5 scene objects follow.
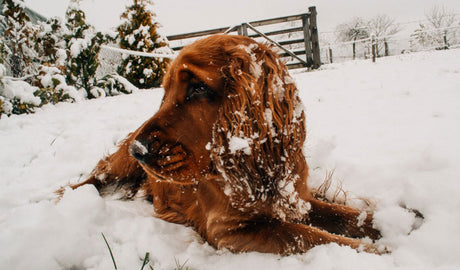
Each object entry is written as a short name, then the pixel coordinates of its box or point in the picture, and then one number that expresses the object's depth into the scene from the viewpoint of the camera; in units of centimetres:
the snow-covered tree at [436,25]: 2368
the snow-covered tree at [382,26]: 4215
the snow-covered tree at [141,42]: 732
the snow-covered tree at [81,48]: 578
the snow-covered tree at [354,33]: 4078
